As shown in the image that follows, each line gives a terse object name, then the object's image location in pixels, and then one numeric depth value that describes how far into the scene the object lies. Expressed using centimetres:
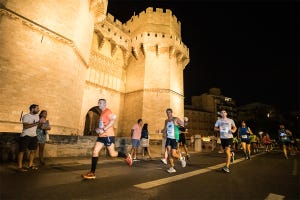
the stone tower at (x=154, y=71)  1962
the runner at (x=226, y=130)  591
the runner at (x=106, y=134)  428
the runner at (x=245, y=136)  941
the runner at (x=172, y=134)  566
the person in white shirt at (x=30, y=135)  507
